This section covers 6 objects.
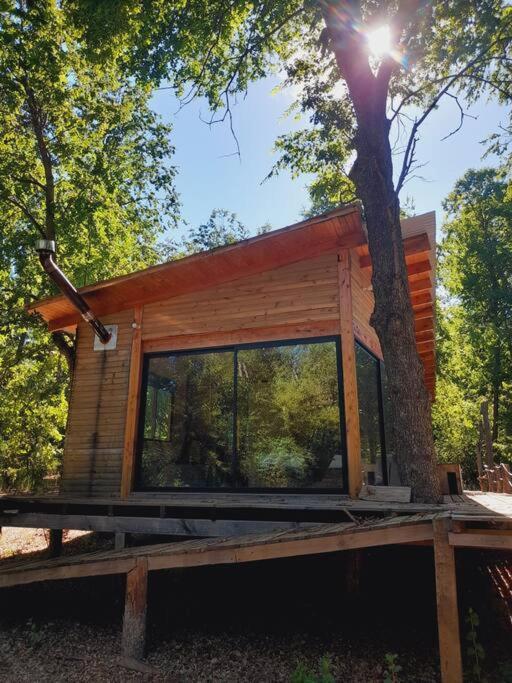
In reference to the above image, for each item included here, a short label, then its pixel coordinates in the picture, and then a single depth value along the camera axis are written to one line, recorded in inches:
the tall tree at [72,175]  397.7
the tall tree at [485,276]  874.8
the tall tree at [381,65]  196.9
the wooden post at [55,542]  281.1
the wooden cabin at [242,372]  223.6
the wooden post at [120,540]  215.6
